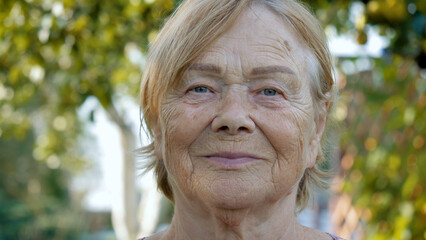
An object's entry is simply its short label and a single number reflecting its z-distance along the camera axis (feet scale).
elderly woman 1.99
